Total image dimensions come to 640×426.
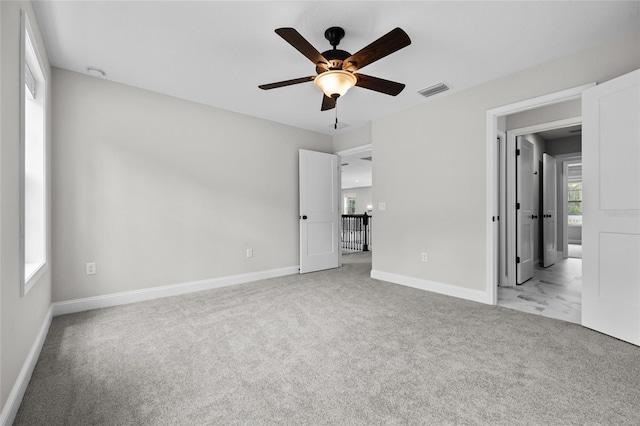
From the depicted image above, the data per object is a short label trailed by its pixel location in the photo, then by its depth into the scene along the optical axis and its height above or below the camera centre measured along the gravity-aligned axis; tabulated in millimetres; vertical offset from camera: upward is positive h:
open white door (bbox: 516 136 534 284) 3916 -5
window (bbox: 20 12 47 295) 2270 +346
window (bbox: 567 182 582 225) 8609 +194
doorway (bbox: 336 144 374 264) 6004 -329
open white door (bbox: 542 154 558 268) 5137 -8
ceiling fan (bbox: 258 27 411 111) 1766 +1061
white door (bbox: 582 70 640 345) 2148 +11
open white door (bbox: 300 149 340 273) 4656 -4
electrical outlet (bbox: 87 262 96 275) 2920 -579
